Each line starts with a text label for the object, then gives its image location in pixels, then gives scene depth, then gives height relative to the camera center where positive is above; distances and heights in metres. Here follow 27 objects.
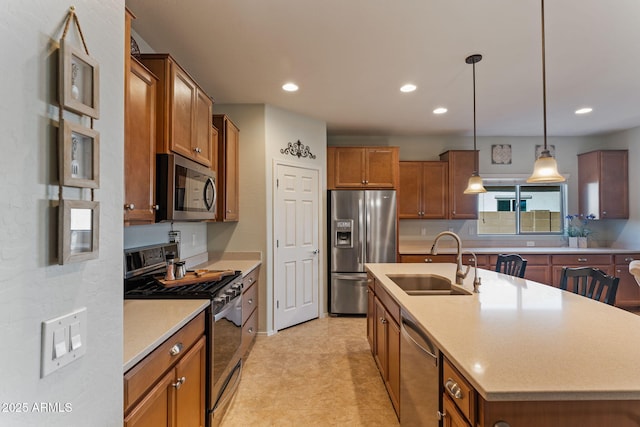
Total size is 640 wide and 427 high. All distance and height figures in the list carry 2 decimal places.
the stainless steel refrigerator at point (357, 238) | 4.16 -0.28
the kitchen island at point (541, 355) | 0.88 -0.48
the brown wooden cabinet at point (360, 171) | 4.35 +0.67
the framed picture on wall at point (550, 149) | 4.98 +1.12
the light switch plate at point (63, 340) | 0.61 -0.26
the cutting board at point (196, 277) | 1.99 -0.42
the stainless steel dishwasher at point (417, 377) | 1.27 -0.76
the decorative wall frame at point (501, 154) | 5.03 +1.04
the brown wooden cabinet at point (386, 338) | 1.95 -0.90
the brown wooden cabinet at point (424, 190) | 4.71 +0.43
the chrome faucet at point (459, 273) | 2.18 -0.40
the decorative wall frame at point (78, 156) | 0.64 +0.14
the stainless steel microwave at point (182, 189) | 1.80 +0.19
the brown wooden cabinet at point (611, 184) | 4.53 +0.50
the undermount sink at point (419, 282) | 2.50 -0.53
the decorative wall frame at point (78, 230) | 0.63 -0.03
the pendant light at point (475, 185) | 3.01 +0.32
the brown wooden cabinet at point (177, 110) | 1.82 +0.71
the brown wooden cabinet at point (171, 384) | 1.08 -0.70
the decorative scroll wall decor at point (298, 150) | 3.79 +0.86
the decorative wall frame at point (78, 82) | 0.63 +0.30
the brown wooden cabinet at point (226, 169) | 2.97 +0.50
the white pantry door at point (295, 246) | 3.65 -0.35
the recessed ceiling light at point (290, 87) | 3.03 +1.33
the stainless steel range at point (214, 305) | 1.79 -0.57
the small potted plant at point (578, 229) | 4.74 -0.19
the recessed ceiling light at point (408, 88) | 3.08 +1.34
